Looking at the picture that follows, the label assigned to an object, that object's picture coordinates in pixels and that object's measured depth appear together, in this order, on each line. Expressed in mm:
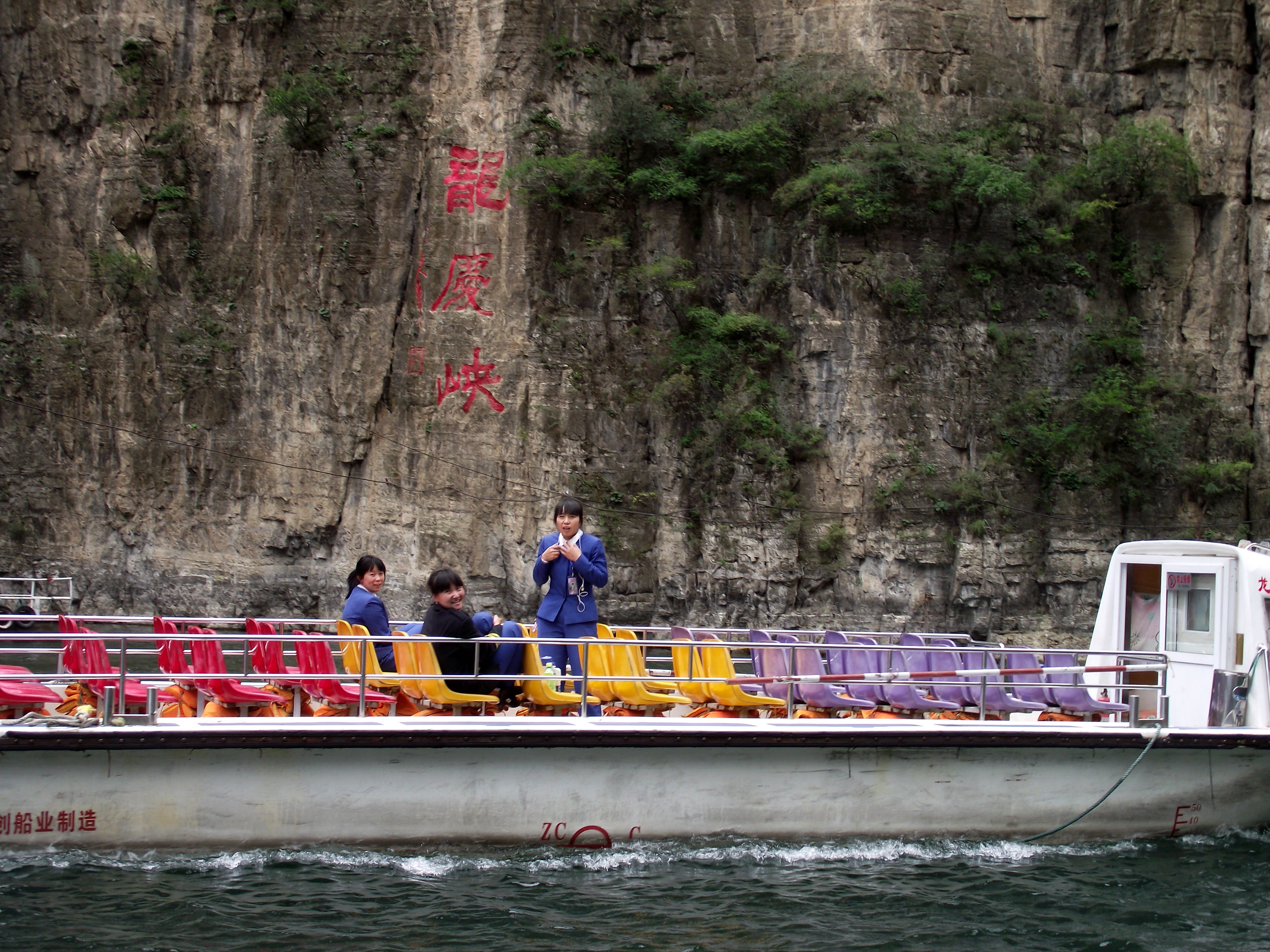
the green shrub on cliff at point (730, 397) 24922
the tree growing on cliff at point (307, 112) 26734
